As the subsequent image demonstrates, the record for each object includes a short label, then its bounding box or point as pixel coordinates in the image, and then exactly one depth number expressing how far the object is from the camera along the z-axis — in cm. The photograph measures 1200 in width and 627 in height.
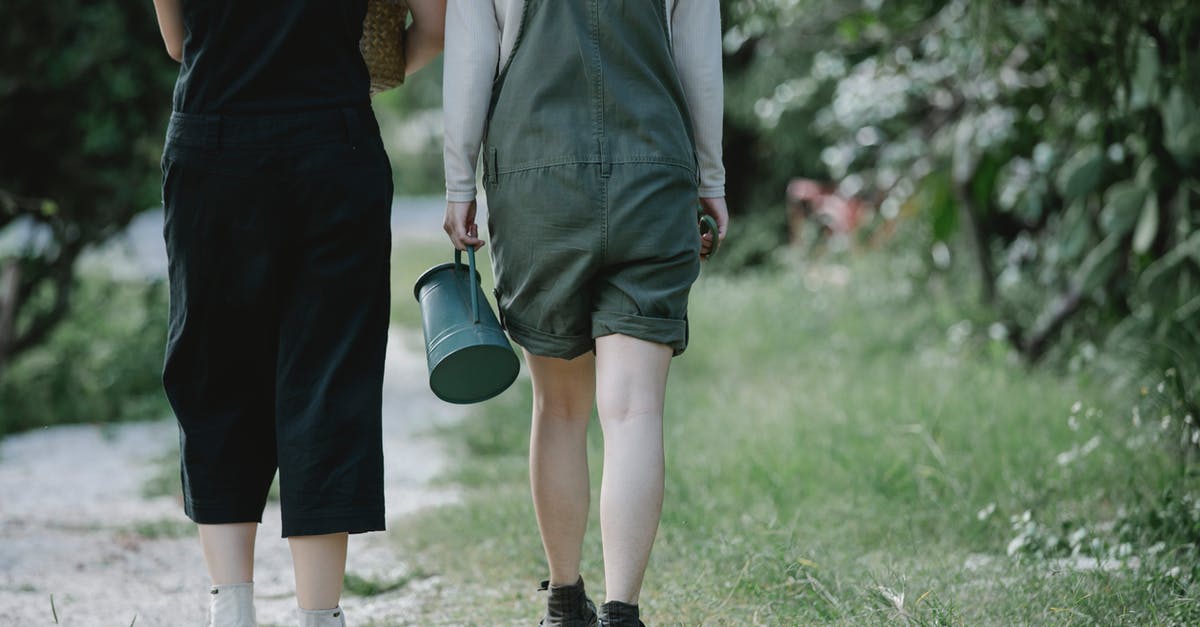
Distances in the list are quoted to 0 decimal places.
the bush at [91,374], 1309
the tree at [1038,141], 880
